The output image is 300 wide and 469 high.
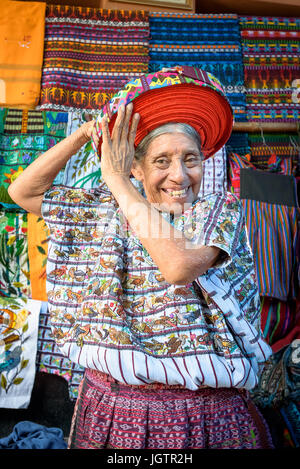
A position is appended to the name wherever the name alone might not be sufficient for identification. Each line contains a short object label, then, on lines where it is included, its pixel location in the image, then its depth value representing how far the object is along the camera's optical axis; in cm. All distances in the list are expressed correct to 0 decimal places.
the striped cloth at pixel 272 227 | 224
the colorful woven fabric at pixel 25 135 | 234
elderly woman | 106
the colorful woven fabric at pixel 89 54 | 252
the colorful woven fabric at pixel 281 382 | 199
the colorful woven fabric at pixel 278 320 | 222
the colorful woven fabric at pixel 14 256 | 221
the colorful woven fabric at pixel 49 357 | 200
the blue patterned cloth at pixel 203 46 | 264
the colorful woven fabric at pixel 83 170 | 230
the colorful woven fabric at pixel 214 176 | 240
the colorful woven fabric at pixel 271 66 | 266
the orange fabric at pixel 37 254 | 220
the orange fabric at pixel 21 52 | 248
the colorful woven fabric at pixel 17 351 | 190
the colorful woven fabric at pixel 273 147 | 264
